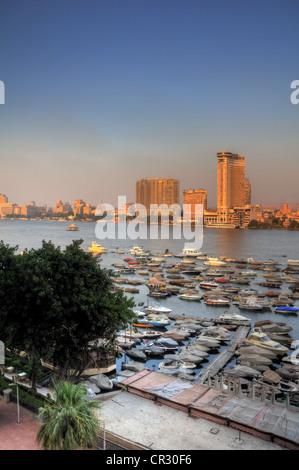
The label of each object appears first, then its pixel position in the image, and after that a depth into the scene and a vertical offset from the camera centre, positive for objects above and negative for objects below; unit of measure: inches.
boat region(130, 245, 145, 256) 2249.8 -186.3
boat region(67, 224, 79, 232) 4847.4 -90.7
